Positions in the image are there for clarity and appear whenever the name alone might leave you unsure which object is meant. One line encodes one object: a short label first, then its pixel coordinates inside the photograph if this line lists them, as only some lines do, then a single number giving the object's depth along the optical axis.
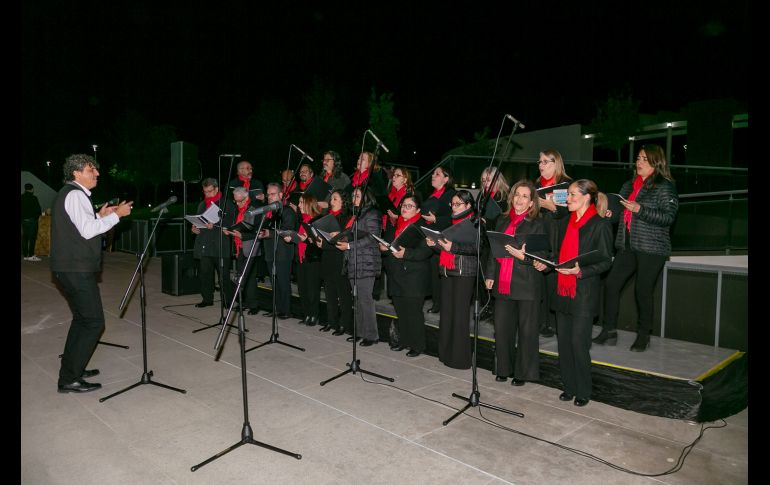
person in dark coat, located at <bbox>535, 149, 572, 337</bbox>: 4.61
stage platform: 3.87
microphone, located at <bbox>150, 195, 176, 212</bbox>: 4.21
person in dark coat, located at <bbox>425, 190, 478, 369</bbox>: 4.79
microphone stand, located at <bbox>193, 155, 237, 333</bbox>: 6.55
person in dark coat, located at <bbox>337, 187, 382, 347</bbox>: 5.54
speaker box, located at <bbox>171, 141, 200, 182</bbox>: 8.66
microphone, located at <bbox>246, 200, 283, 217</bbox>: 3.67
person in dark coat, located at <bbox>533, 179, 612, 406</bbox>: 3.96
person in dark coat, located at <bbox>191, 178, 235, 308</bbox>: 7.38
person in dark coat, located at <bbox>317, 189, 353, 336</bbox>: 6.07
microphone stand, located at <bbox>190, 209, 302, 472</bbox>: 3.19
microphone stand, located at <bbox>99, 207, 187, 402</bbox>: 4.32
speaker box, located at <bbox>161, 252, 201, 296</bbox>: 8.75
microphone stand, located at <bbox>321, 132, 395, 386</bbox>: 4.63
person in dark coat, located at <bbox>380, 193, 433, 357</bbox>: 5.18
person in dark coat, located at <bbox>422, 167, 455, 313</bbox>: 5.62
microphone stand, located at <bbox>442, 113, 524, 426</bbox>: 3.92
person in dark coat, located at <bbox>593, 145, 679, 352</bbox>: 4.38
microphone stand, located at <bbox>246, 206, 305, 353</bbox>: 5.68
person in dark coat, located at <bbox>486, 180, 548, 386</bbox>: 4.30
